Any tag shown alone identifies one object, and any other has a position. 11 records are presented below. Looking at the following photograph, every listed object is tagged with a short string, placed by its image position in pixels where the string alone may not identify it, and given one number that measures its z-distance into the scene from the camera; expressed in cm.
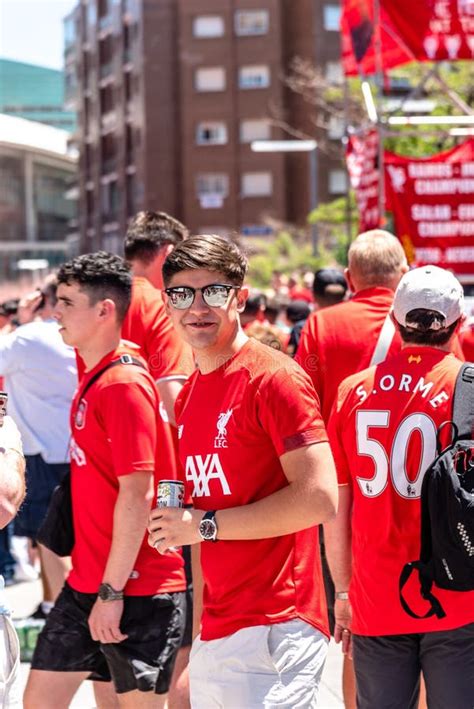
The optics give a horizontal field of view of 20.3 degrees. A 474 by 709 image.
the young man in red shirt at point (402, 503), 390
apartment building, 6819
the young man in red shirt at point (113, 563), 442
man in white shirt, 784
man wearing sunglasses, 343
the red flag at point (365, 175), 1208
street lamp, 3086
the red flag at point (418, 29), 1187
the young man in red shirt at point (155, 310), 535
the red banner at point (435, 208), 1204
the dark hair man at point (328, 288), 762
